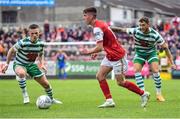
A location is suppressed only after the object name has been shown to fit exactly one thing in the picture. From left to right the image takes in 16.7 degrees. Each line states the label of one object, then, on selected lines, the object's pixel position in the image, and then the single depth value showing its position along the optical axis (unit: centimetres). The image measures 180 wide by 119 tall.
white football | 1511
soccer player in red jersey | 1462
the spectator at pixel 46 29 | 4356
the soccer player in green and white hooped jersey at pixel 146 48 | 1691
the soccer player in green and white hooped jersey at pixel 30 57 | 1656
